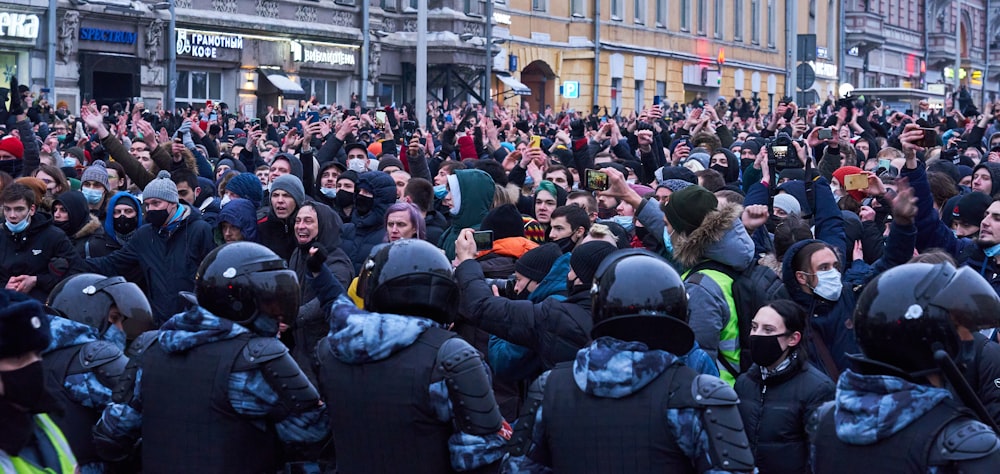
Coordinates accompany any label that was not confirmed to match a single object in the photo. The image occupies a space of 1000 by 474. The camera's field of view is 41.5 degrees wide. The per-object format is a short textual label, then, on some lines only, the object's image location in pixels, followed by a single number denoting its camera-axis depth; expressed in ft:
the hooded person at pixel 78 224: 27.07
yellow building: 134.10
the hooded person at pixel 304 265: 20.26
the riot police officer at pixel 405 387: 12.94
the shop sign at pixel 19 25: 82.38
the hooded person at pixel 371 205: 27.25
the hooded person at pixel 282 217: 24.54
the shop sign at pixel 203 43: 95.35
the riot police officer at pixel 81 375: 14.55
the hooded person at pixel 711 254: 17.58
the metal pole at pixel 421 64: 87.61
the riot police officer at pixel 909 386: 10.09
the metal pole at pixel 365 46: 112.16
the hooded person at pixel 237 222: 24.40
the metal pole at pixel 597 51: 139.33
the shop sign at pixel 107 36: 88.84
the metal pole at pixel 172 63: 89.25
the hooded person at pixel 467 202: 25.89
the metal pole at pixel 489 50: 109.91
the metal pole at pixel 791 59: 145.28
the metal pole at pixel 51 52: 82.28
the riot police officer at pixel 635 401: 11.14
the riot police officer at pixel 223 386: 13.37
